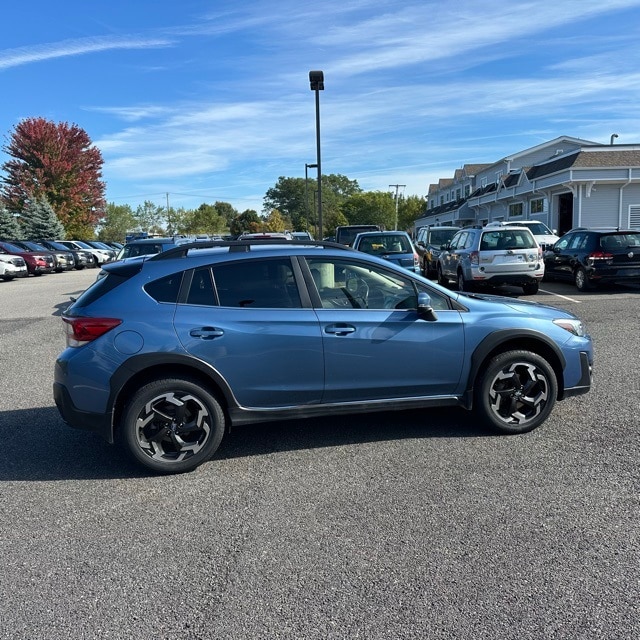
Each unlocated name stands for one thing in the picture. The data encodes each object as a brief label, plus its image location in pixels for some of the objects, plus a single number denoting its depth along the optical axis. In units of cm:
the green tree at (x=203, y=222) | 10681
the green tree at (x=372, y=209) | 9950
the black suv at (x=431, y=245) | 1992
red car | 2718
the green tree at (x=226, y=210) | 14424
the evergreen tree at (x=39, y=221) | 4791
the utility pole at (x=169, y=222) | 10719
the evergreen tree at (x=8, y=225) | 4353
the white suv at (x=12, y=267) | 2464
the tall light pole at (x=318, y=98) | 1920
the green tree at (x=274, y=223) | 7455
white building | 3106
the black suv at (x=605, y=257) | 1389
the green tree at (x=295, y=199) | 12331
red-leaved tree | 5125
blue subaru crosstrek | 436
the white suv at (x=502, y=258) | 1409
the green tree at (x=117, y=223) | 8294
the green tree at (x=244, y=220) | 10468
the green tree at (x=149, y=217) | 10538
